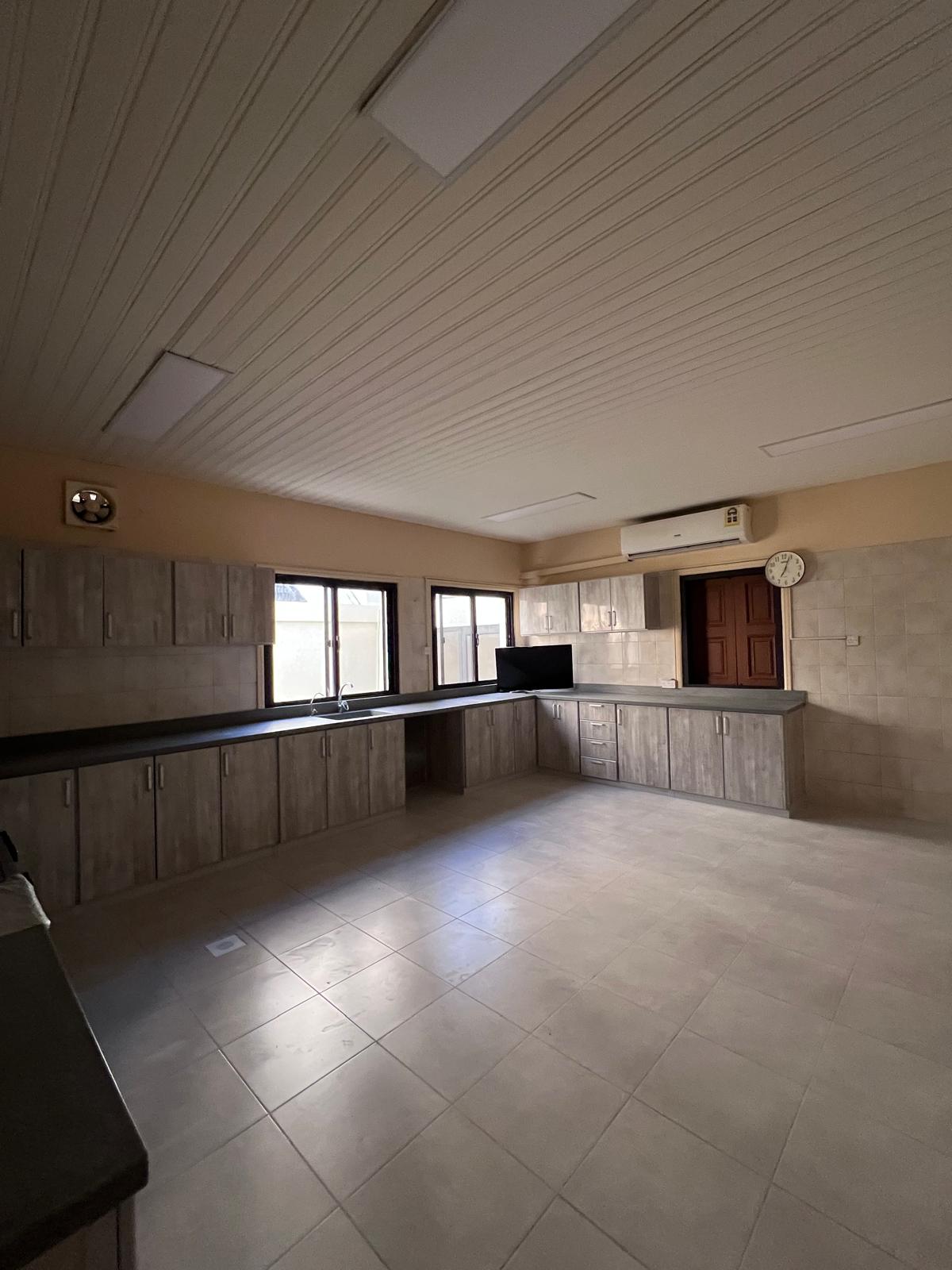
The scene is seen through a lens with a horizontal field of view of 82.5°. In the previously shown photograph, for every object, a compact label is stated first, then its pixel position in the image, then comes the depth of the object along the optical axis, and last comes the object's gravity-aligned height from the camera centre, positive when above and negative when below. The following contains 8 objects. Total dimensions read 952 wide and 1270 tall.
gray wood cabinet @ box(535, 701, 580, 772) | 5.70 -1.00
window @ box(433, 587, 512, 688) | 6.07 +0.15
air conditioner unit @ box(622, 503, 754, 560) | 4.85 +1.02
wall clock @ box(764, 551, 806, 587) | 4.70 +0.60
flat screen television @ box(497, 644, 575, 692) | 6.26 -0.29
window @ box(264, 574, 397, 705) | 4.69 +0.06
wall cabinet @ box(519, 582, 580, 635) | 6.12 +0.38
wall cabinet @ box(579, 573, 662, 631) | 5.48 +0.39
